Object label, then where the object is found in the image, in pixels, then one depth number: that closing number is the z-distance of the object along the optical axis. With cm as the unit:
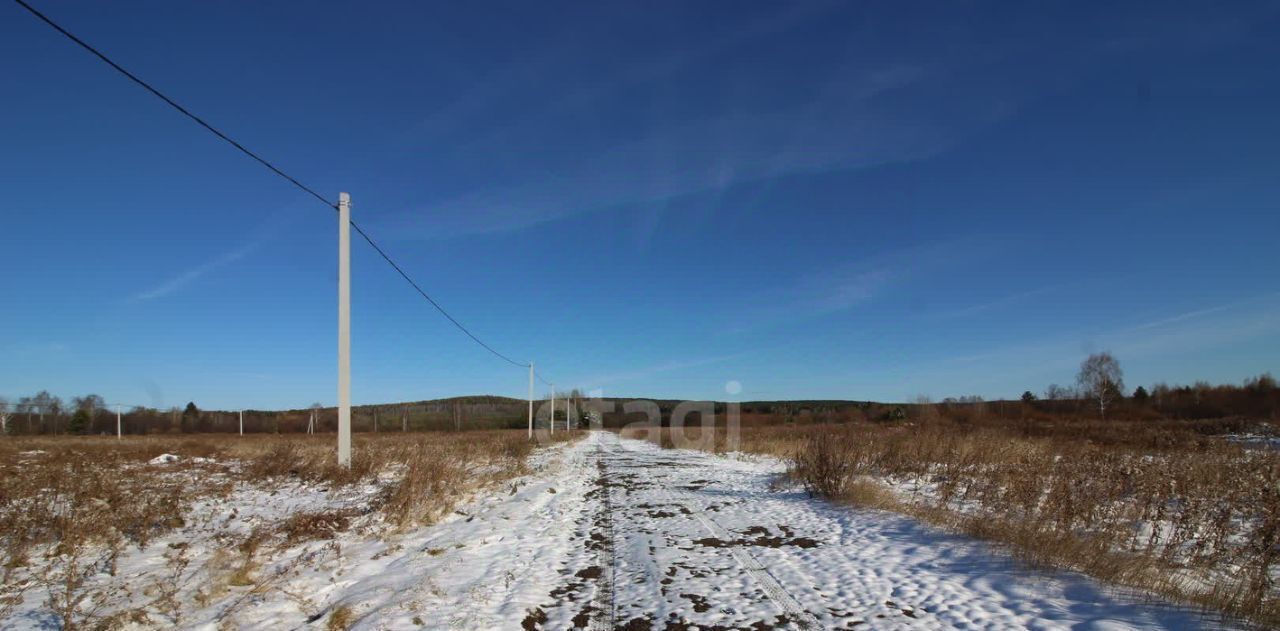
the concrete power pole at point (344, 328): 1212
